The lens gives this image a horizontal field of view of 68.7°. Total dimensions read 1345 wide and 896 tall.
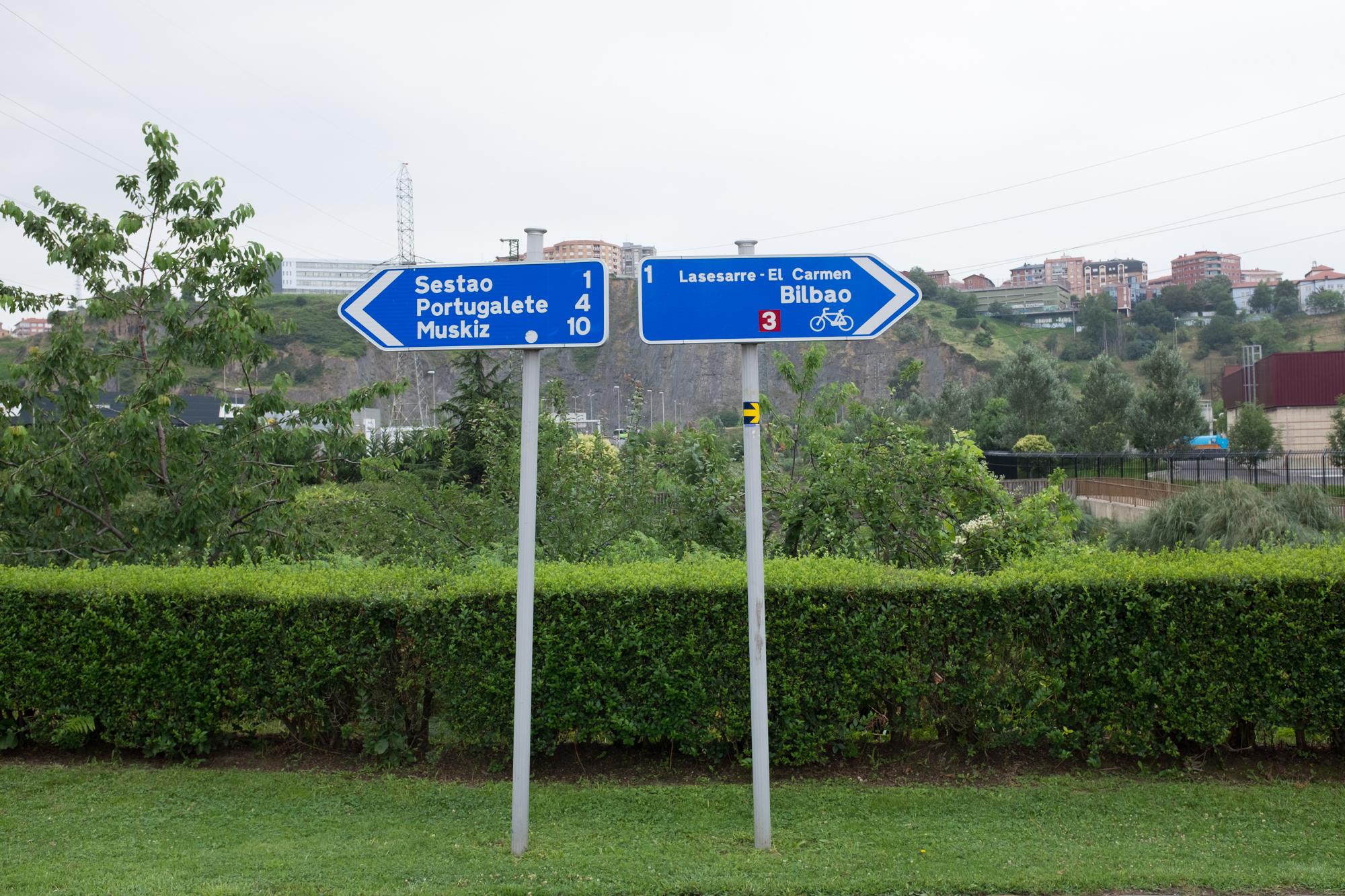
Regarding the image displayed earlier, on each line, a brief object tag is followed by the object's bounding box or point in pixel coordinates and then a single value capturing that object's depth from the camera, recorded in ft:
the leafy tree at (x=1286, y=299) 433.48
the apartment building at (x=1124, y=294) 555.69
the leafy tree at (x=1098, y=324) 392.06
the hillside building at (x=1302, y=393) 157.89
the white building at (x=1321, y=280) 602.03
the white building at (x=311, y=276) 377.09
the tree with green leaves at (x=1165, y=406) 155.74
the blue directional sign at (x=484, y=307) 13.91
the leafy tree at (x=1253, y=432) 145.48
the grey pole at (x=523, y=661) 13.85
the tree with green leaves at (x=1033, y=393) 177.99
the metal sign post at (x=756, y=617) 13.76
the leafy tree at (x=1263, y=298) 467.11
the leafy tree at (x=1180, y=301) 483.92
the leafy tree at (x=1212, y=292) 478.18
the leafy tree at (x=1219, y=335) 379.55
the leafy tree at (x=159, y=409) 26.96
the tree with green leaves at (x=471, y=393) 72.38
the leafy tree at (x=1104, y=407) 163.12
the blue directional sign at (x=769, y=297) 13.89
